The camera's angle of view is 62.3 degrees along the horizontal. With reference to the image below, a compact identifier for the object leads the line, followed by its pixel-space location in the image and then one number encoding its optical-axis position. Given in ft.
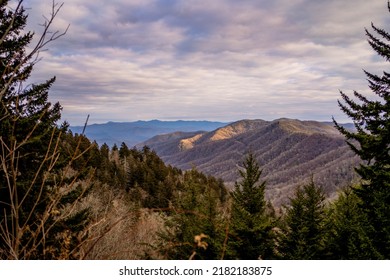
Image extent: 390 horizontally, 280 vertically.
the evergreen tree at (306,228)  43.83
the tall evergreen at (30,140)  25.70
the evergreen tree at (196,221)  40.27
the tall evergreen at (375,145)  29.12
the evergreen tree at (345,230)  37.33
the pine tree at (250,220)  41.52
